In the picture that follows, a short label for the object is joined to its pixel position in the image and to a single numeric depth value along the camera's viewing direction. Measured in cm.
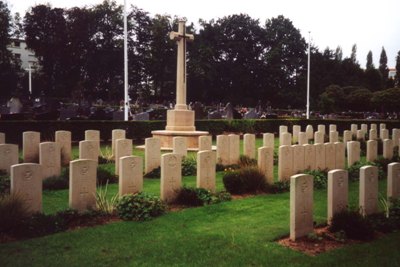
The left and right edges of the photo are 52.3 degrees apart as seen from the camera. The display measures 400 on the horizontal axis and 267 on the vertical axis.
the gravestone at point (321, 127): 2108
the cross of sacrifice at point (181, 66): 1820
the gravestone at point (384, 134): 1963
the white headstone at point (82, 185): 731
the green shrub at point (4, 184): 835
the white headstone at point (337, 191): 684
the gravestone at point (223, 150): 1286
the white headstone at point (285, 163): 1060
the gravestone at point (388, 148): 1423
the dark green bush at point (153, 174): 1149
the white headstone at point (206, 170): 898
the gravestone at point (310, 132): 2245
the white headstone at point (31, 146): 1207
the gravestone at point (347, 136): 1680
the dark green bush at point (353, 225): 642
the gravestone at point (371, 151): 1377
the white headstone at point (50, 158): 1011
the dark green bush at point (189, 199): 845
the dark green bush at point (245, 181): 963
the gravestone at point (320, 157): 1159
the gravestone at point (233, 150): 1298
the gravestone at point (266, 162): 1013
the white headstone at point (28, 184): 658
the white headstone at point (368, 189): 729
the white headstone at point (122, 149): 1133
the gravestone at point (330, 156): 1195
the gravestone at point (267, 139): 1453
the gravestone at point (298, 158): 1093
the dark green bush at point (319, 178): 1026
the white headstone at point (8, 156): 1020
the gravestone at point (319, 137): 1698
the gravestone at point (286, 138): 1530
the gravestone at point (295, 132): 2030
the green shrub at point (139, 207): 725
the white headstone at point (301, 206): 628
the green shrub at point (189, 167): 1188
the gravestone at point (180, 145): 1242
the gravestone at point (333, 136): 1738
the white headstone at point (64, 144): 1285
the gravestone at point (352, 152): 1280
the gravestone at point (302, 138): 1643
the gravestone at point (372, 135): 1968
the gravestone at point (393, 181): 785
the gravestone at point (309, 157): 1123
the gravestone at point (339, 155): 1224
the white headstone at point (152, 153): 1159
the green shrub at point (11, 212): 620
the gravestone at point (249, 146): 1363
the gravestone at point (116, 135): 1400
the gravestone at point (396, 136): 1762
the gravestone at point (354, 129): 2194
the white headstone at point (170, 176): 833
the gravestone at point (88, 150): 1101
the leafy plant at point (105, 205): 746
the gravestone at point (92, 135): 1327
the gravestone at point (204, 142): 1283
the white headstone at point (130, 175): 799
